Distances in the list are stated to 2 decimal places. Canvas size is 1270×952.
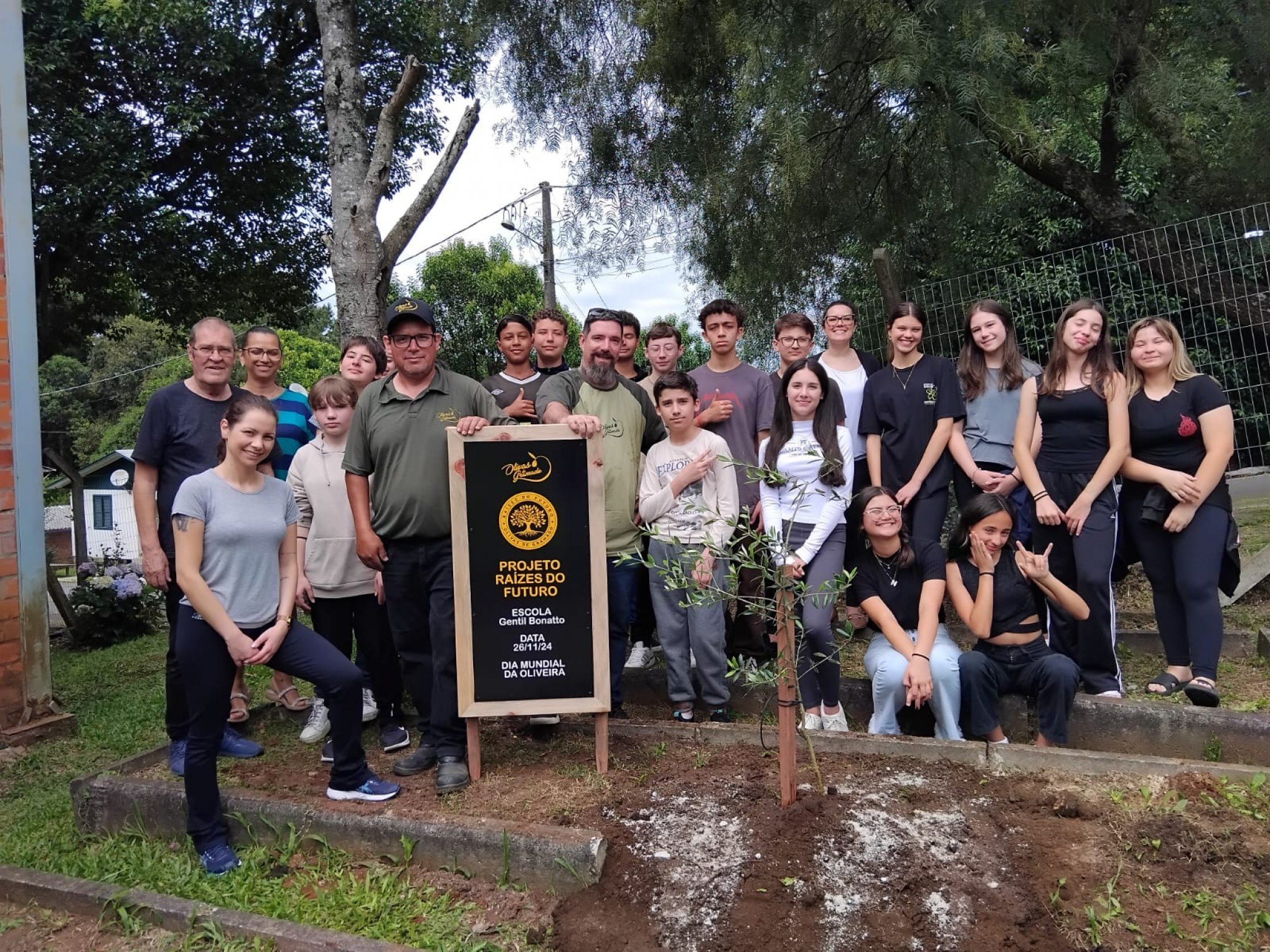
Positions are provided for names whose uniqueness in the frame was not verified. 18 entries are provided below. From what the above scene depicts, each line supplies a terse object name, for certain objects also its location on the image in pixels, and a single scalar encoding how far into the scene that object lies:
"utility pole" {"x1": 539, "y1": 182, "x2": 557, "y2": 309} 19.38
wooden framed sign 4.01
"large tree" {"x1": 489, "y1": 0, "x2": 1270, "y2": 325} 6.20
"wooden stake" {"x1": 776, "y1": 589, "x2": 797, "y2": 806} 3.28
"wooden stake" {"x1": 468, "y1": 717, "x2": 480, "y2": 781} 3.95
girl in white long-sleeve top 4.38
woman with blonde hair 4.36
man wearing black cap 4.01
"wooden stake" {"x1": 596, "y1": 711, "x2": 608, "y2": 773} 3.93
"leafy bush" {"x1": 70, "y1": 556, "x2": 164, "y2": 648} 8.78
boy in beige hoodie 4.56
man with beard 4.56
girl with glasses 4.12
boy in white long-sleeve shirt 4.49
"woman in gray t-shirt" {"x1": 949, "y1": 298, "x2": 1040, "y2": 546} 4.86
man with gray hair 4.26
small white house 29.19
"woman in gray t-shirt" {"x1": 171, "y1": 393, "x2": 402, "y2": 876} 3.45
